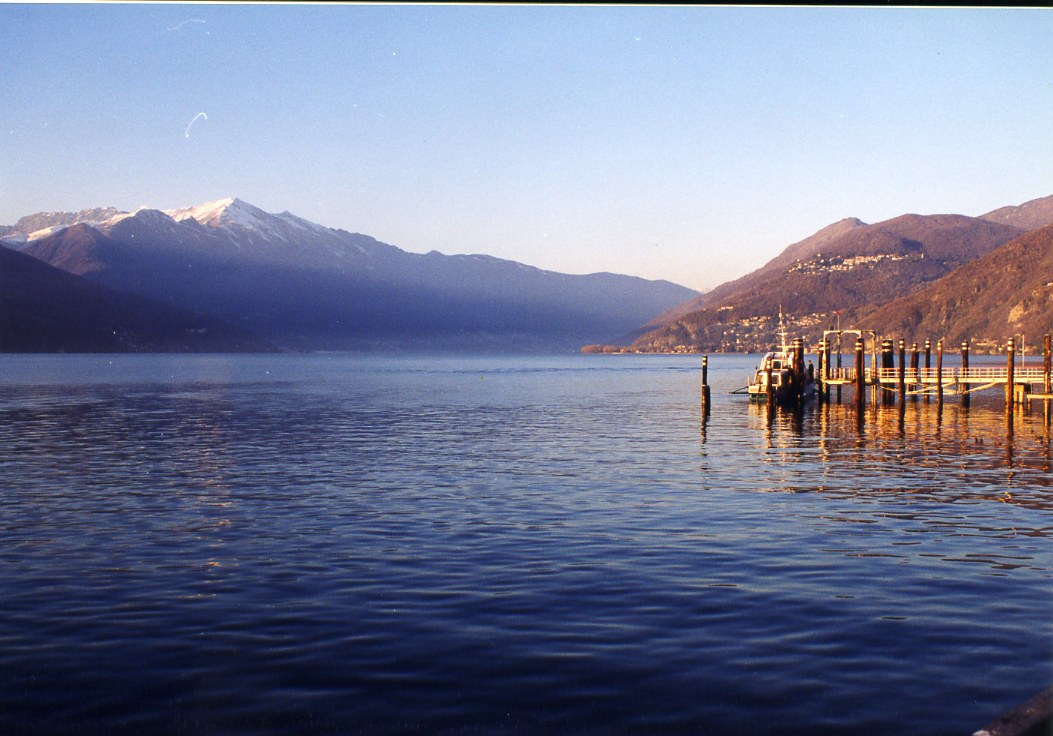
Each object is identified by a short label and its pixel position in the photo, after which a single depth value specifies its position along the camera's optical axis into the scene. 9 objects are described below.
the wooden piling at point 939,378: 67.79
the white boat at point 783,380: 73.81
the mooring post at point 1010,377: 58.91
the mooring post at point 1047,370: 59.92
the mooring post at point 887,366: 77.56
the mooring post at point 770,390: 68.17
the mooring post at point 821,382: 79.95
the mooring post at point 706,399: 62.60
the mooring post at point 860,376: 62.64
